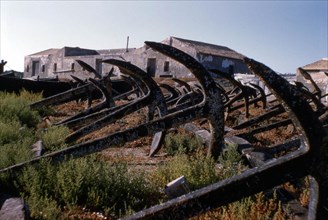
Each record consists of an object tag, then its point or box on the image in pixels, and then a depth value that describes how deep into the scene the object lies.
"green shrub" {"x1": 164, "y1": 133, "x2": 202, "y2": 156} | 5.66
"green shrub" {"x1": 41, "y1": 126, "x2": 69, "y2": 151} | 5.34
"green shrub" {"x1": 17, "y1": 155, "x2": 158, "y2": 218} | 3.27
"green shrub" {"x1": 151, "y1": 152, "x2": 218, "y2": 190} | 3.74
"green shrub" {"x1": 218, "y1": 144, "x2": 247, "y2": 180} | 3.90
